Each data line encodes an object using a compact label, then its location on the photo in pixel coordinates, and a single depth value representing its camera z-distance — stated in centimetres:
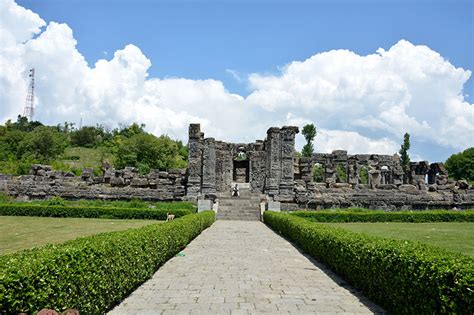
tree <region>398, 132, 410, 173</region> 4638
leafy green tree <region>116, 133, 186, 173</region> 5694
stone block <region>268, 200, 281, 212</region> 2427
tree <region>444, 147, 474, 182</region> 6032
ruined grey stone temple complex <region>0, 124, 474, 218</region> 2677
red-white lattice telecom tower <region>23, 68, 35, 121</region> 8730
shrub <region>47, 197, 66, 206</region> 2316
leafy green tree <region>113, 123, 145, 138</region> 8624
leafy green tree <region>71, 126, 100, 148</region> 8731
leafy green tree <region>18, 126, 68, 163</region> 6337
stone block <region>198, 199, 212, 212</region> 2369
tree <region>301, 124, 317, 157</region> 4967
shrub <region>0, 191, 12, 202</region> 2569
